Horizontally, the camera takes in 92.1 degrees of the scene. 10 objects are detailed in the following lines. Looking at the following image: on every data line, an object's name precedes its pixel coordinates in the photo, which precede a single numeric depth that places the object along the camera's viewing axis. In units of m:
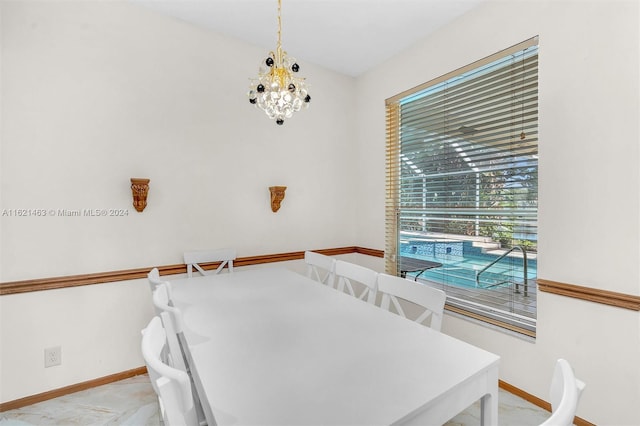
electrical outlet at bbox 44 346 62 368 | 2.00
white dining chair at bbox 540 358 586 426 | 0.56
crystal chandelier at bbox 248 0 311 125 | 1.60
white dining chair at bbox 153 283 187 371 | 1.18
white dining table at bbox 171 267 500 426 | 0.79
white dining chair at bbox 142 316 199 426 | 0.72
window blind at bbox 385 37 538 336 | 1.98
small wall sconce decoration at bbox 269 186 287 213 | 2.82
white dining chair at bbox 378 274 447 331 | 1.42
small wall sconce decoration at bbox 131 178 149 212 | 2.20
